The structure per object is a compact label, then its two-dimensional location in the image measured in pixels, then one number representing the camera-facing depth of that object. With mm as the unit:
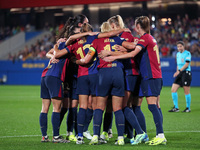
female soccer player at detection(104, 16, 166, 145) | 13680
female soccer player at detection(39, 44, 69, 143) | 13837
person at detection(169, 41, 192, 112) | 25281
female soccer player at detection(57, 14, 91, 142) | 14273
